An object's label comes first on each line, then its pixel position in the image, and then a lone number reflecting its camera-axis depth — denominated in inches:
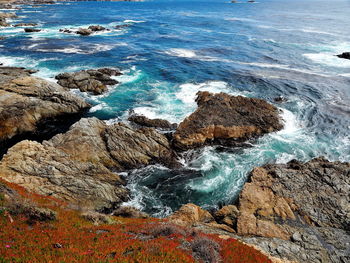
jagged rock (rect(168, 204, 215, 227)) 748.0
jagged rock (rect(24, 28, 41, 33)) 3538.4
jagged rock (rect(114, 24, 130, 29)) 4227.4
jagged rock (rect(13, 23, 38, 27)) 4003.7
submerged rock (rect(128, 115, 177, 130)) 1353.3
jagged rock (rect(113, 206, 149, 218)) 788.6
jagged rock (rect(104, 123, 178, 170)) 1093.1
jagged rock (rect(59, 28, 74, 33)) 3668.8
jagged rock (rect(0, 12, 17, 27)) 3991.6
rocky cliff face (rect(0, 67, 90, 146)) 1214.3
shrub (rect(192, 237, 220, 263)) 470.9
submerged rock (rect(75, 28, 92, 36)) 3550.7
